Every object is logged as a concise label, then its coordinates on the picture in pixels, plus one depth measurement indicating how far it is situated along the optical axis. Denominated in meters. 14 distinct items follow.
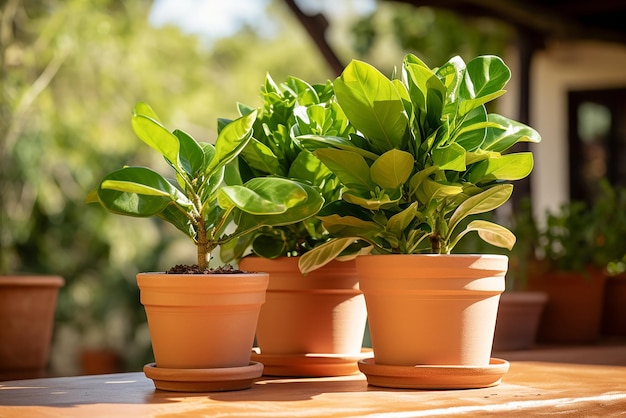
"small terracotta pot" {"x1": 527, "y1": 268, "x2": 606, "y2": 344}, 2.95
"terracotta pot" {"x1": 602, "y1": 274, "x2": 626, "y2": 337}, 3.20
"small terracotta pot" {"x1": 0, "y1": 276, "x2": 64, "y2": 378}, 2.99
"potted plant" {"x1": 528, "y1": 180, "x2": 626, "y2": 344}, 2.96
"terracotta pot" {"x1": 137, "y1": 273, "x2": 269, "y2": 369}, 1.77
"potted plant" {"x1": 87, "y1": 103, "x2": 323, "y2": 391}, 1.75
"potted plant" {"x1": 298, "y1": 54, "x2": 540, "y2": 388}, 1.81
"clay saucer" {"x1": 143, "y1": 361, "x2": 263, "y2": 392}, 1.76
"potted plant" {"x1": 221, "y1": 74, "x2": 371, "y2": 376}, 1.96
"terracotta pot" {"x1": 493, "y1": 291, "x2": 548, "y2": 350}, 2.72
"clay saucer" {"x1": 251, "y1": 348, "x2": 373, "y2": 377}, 1.96
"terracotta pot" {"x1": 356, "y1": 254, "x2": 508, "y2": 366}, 1.81
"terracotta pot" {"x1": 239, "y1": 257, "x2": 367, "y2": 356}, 1.97
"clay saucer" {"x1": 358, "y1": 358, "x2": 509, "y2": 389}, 1.81
